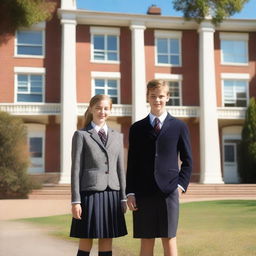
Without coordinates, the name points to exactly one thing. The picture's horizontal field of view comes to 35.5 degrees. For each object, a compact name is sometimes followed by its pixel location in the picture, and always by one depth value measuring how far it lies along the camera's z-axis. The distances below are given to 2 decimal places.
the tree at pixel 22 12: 21.89
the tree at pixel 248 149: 24.83
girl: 4.31
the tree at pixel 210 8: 19.87
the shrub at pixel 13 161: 19.16
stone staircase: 19.89
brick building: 25.14
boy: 4.02
